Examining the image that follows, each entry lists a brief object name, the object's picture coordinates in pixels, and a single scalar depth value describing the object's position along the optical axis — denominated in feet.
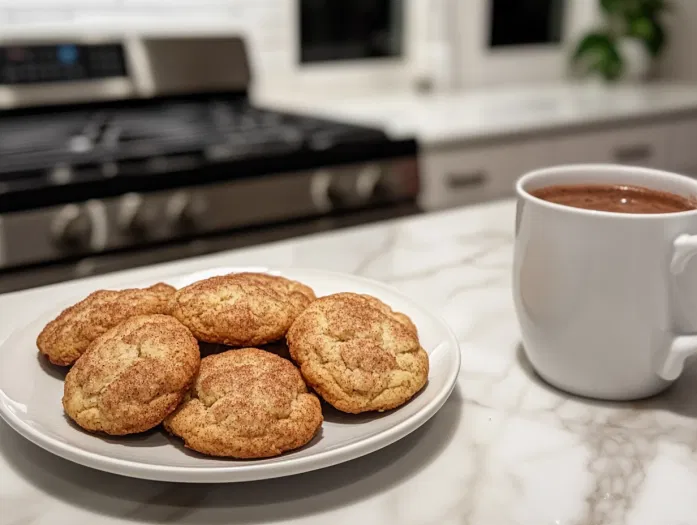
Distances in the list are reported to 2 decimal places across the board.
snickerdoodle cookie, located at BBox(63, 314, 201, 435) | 1.57
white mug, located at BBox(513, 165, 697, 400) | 1.77
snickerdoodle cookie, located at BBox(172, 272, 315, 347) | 1.78
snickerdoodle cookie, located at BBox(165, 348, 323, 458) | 1.54
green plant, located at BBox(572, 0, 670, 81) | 9.40
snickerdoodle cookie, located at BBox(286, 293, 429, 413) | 1.67
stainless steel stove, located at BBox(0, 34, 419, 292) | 4.62
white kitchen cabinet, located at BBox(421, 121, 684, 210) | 6.36
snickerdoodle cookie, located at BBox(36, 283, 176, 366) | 1.82
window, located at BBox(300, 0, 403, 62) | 7.91
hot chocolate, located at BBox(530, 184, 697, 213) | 2.01
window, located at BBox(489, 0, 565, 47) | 9.23
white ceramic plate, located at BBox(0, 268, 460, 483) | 1.48
